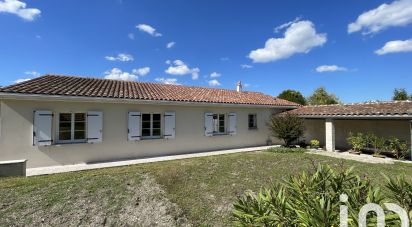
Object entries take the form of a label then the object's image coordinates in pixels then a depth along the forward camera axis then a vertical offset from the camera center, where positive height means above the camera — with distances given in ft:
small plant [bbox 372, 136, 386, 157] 43.79 -4.96
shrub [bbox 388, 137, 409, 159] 40.70 -5.12
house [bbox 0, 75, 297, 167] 31.17 -0.24
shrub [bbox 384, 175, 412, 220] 8.79 -2.80
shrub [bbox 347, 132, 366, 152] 46.34 -4.58
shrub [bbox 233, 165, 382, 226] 7.88 -3.22
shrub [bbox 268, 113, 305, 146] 50.31 -1.68
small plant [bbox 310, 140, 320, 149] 52.70 -5.50
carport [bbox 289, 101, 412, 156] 41.32 -0.33
